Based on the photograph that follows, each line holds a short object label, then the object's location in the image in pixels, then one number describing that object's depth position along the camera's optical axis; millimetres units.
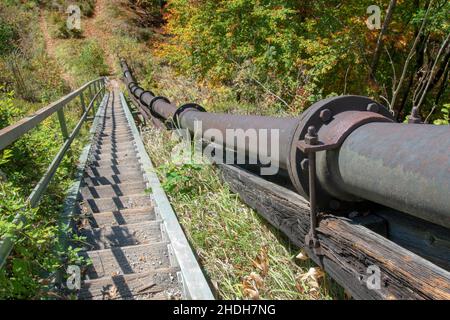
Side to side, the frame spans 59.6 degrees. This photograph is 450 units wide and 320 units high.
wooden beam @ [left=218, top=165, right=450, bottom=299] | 1448
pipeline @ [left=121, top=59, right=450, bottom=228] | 1343
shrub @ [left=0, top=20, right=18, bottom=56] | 22420
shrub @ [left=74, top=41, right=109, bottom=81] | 30266
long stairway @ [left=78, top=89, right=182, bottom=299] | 2730
